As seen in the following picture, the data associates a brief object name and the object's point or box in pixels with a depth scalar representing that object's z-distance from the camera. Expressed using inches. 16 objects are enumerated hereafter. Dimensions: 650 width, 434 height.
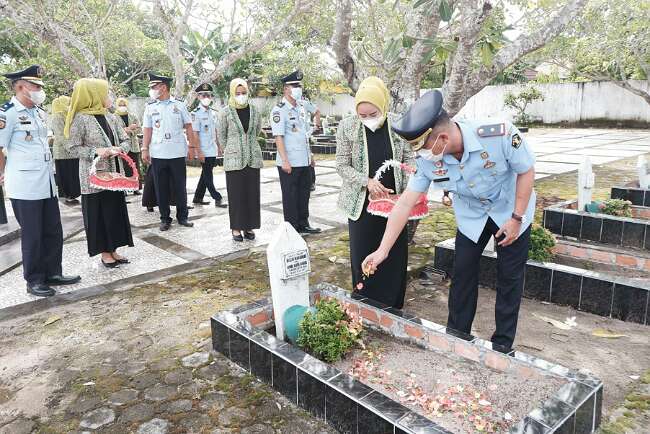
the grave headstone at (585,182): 218.5
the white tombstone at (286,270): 120.7
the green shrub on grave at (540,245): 166.7
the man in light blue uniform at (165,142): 242.4
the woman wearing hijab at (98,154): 176.4
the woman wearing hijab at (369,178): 134.9
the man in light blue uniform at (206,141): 304.2
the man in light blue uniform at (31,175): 161.0
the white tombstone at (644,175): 257.1
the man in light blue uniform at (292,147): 227.9
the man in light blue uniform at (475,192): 98.9
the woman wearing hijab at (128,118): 339.4
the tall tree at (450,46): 161.9
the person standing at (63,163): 294.7
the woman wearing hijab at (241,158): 221.0
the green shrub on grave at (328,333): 114.1
